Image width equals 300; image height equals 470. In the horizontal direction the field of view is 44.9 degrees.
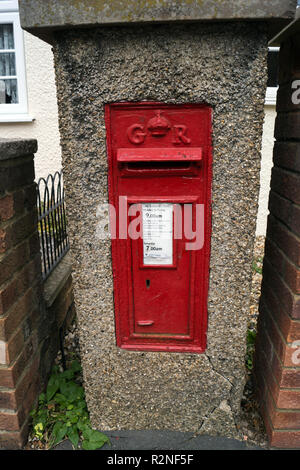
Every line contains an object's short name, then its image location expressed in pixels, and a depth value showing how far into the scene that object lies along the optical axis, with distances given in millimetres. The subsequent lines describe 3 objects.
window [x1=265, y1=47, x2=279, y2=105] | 4336
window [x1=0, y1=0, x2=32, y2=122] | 4711
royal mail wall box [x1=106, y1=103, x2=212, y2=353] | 1562
